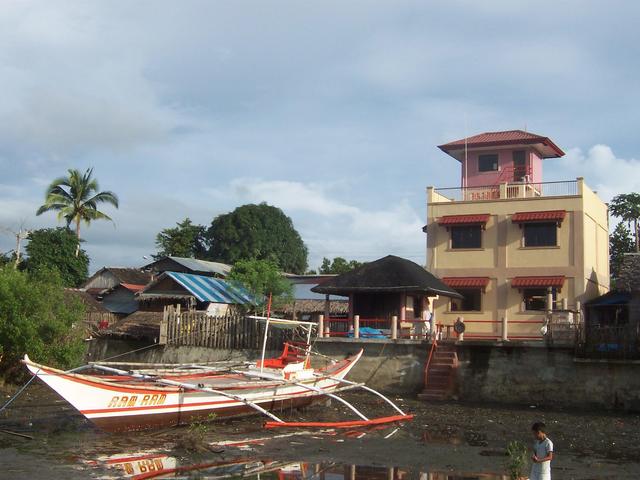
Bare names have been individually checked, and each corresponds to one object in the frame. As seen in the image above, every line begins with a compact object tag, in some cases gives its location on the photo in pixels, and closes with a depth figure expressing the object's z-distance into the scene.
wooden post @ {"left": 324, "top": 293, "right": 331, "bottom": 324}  29.17
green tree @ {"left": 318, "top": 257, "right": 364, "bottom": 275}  57.91
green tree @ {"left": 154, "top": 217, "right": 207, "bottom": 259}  57.06
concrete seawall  22.20
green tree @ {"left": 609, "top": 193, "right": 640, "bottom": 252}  44.97
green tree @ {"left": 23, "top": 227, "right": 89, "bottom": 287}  44.16
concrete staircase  23.86
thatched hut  28.00
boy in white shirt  10.13
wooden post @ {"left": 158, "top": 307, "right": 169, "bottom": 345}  28.61
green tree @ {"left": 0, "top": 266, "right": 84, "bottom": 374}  22.08
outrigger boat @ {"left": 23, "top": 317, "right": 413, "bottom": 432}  15.91
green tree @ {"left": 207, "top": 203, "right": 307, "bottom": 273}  57.41
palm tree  50.09
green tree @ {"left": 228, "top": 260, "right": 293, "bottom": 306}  33.88
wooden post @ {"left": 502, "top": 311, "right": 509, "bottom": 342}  24.61
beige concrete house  30.91
